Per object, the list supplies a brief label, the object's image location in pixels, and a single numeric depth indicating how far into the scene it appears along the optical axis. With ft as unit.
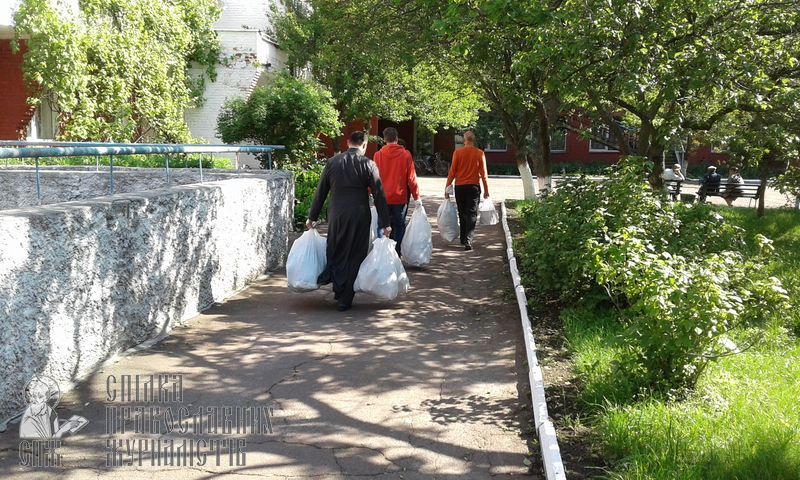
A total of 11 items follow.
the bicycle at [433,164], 131.65
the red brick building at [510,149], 142.10
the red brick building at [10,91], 59.72
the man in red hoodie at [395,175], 32.65
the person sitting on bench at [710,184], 70.18
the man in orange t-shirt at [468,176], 37.78
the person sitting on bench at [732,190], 68.33
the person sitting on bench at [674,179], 66.57
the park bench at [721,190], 66.69
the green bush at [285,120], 52.31
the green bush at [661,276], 14.55
